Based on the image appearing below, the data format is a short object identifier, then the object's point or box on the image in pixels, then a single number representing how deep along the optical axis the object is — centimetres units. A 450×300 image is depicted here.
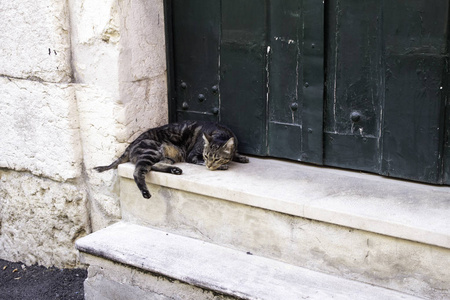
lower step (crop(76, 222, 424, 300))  297
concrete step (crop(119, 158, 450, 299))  283
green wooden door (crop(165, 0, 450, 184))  319
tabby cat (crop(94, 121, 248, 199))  371
